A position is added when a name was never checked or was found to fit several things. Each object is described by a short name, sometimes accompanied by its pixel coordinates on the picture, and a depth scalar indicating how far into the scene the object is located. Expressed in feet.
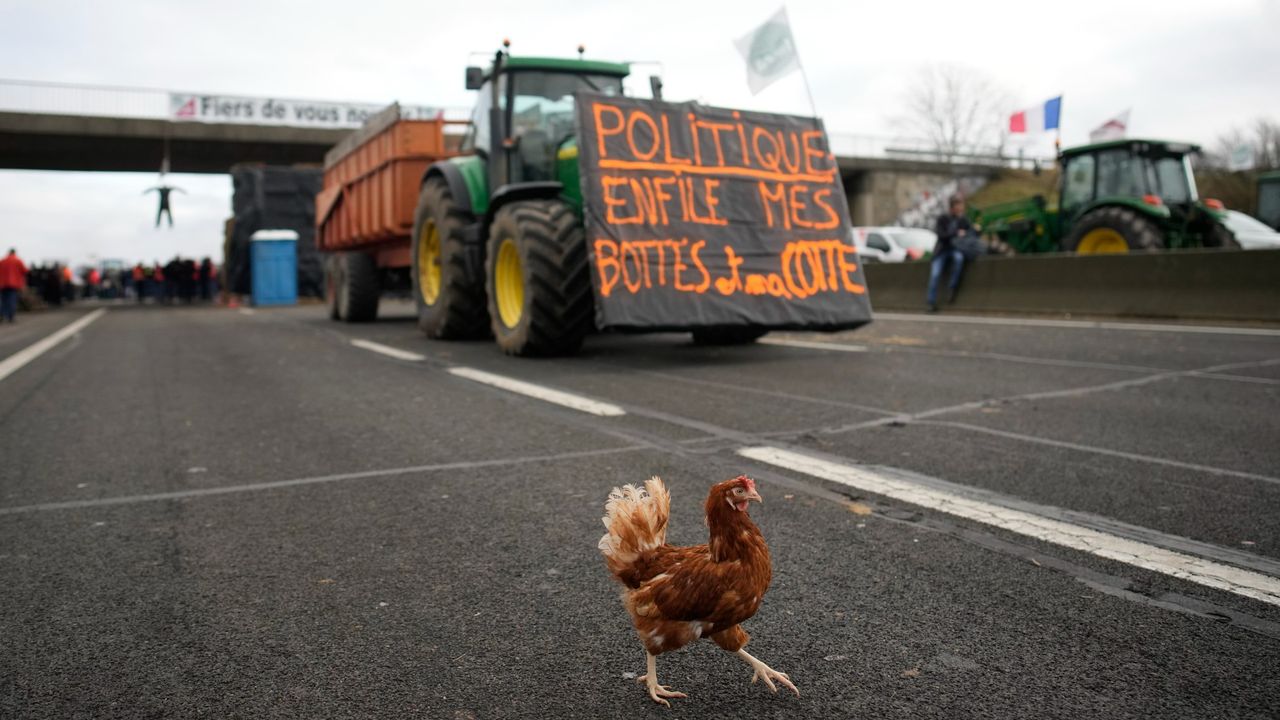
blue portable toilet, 94.58
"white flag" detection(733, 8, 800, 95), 33.35
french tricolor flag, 75.66
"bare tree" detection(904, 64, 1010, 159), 173.78
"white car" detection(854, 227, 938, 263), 79.15
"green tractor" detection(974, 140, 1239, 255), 52.29
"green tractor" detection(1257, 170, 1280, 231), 90.58
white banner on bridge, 132.46
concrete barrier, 38.86
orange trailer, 43.14
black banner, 28.53
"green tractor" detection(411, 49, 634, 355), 29.73
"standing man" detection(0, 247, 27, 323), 74.95
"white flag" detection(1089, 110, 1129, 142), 76.59
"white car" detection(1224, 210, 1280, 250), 56.44
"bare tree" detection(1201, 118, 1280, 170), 178.40
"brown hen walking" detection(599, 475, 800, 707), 7.45
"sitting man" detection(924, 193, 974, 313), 50.93
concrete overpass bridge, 125.49
